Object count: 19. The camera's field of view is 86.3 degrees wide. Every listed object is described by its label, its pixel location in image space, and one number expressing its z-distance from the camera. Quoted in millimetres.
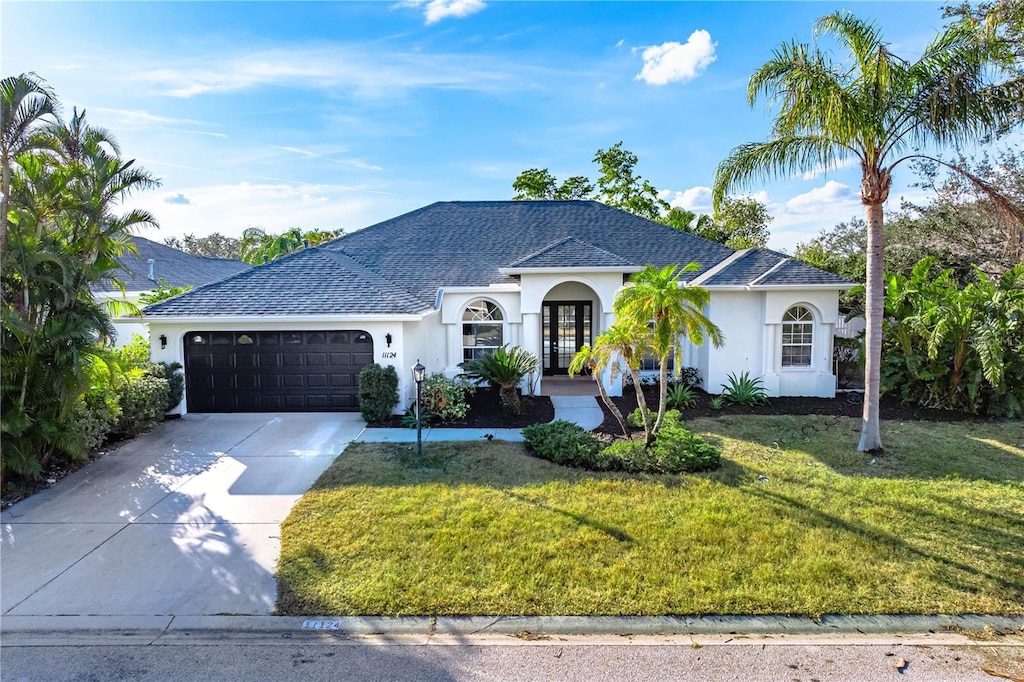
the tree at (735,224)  28734
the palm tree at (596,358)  9242
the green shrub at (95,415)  9227
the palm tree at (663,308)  8555
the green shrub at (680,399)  13273
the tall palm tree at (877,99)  8664
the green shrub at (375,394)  12141
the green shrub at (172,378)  12484
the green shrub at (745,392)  13672
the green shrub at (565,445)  9258
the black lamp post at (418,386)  9352
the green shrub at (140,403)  10922
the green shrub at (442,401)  12164
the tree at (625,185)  32562
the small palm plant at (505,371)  12586
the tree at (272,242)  30438
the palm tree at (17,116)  7805
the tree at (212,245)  64562
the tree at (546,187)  33594
